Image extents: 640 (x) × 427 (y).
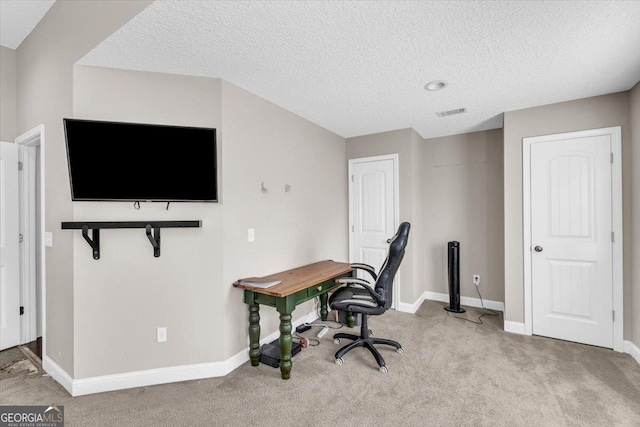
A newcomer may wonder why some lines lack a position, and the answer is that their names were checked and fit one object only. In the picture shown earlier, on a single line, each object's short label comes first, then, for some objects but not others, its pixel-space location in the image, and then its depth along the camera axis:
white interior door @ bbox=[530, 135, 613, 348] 2.78
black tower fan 3.85
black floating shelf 2.00
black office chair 2.51
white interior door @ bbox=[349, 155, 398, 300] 4.00
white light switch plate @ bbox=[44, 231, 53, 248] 2.32
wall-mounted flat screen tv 1.95
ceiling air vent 3.20
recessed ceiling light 2.53
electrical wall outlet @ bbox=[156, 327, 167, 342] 2.26
